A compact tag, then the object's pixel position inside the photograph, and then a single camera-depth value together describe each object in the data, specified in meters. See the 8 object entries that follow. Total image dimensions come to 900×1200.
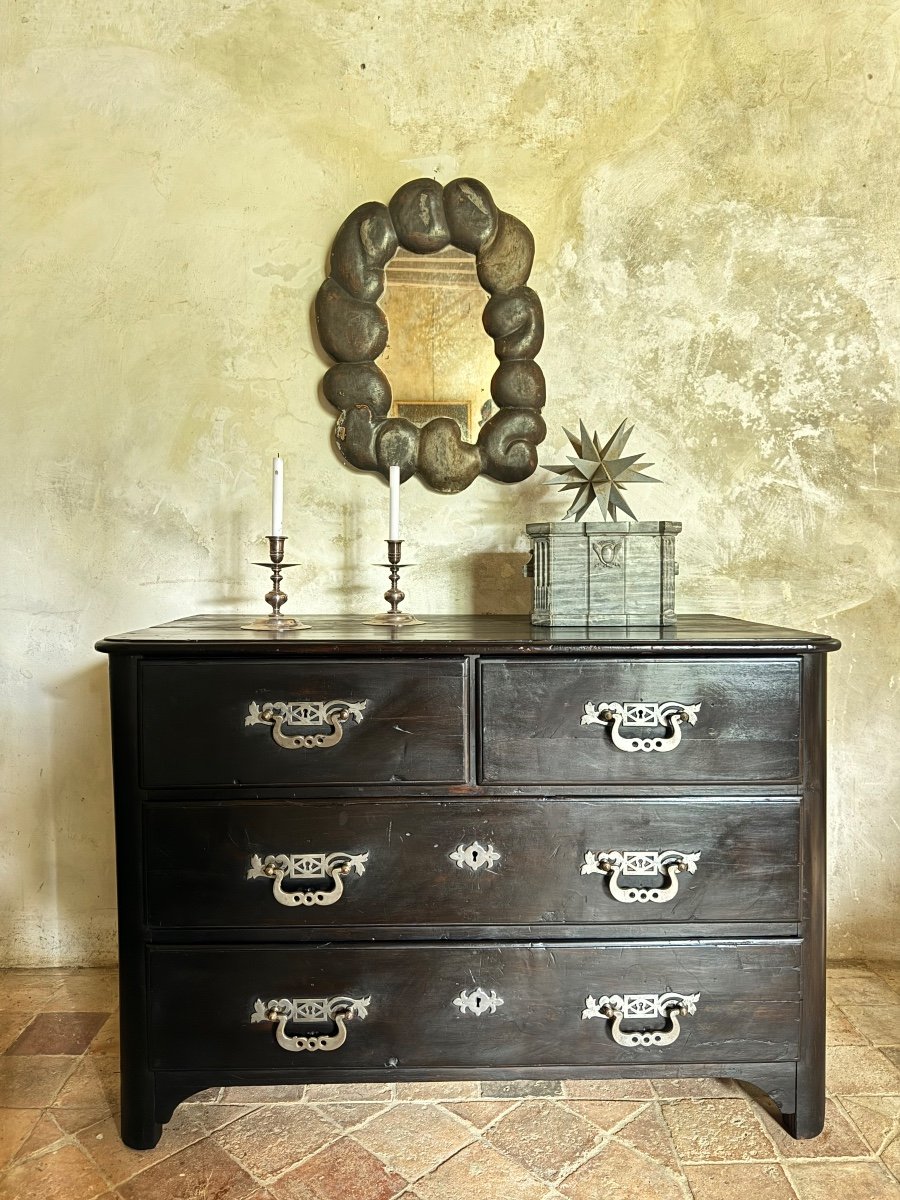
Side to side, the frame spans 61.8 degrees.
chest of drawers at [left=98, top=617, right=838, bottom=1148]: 1.60
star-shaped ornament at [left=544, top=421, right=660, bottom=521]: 1.96
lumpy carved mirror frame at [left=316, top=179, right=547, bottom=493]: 2.31
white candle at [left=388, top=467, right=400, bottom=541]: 1.99
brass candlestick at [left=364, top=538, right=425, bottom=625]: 1.99
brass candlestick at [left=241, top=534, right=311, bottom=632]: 1.88
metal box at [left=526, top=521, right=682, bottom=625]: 1.86
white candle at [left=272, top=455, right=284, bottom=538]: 1.88
